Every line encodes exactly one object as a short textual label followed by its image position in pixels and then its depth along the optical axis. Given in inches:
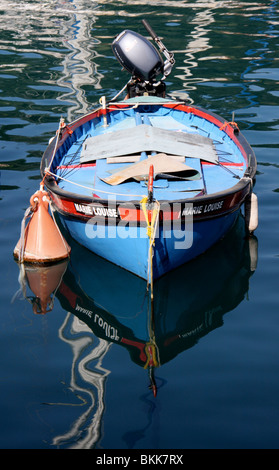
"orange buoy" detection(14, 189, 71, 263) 426.3
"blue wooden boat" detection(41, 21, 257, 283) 379.9
